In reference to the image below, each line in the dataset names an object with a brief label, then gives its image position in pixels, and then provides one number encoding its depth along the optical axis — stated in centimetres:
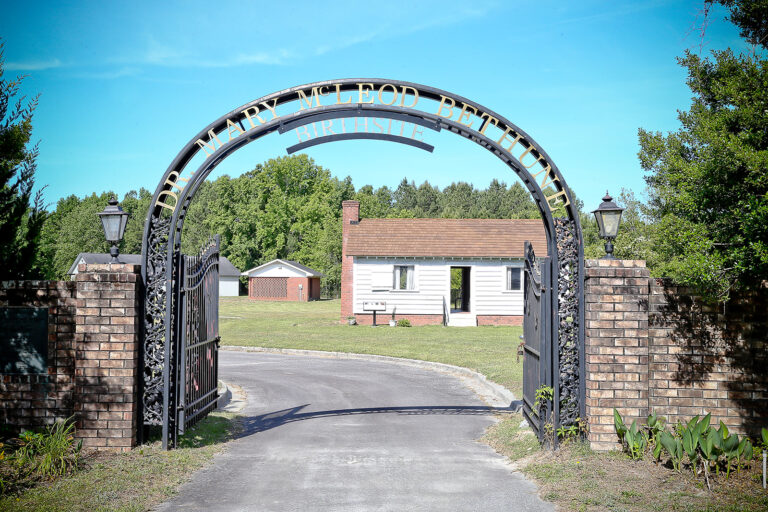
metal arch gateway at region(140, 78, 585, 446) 803
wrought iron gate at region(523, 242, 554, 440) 820
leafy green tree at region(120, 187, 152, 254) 7881
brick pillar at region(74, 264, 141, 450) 784
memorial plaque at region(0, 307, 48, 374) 806
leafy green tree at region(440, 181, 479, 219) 8763
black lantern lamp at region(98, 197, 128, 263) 809
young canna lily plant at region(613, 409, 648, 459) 732
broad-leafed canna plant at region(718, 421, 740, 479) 643
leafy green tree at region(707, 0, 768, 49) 734
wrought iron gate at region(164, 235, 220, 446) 817
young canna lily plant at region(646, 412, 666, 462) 742
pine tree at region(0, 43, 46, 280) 812
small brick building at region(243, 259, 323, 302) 5725
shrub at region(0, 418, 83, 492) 674
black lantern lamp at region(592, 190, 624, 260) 802
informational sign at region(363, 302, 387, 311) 2992
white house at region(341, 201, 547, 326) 3017
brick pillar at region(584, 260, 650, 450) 777
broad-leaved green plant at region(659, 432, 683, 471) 677
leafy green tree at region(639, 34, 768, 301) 648
